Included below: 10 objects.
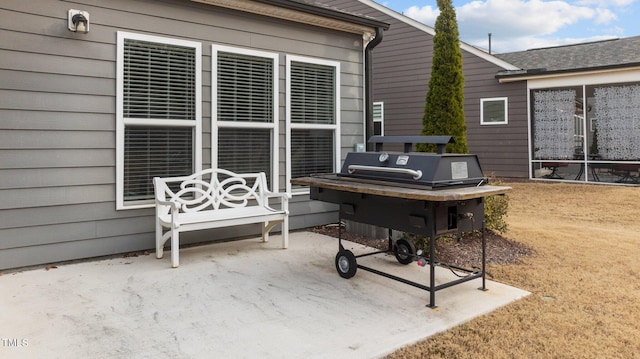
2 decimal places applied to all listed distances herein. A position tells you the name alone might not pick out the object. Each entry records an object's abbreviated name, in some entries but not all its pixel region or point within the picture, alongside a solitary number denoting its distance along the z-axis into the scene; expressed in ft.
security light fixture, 12.07
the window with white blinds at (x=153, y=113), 13.14
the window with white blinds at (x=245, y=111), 15.01
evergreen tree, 20.70
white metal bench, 12.46
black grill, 8.72
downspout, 18.82
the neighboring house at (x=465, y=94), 36.19
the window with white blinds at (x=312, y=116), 16.97
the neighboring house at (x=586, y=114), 31.83
